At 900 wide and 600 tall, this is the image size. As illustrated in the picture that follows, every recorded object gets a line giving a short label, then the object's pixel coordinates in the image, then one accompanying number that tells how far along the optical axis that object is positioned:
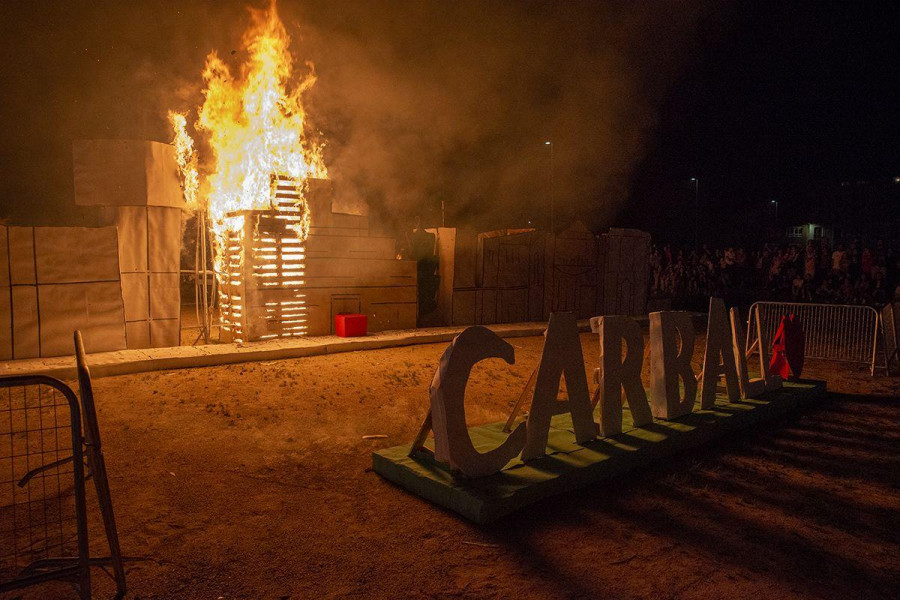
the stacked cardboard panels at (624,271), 16.50
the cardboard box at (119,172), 9.51
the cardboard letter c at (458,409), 4.24
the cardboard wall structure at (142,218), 9.57
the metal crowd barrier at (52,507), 2.83
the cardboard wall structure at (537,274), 13.77
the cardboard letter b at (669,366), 5.97
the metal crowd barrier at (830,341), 10.55
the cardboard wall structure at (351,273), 11.62
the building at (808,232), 48.10
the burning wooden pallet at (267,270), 10.74
